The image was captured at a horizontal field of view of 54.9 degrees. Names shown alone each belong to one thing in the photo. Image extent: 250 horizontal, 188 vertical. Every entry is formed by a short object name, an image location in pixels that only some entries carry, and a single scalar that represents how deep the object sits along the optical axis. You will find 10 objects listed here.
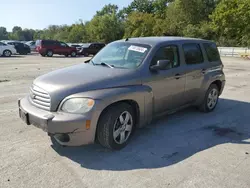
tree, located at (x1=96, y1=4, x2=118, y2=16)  76.82
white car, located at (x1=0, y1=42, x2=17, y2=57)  22.38
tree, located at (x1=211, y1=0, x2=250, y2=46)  33.34
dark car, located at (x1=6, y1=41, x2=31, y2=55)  25.92
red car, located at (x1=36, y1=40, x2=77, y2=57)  24.38
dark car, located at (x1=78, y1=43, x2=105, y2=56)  26.49
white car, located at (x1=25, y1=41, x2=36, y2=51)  32.78
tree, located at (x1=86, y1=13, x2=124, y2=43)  58.12
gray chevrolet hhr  3.22
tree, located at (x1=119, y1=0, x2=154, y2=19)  71.69
